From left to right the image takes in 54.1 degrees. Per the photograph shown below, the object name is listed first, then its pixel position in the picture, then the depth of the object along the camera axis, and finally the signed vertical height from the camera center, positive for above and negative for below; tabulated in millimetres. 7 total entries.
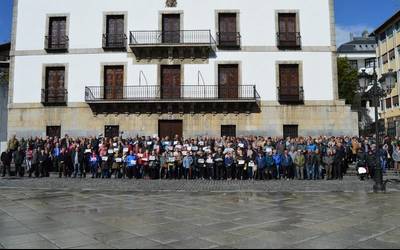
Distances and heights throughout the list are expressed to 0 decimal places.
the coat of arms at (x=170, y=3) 24094 +9216
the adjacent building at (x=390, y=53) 43812 +11749
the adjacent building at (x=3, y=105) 25767 +3245
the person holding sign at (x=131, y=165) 16766 -505
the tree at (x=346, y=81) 44438 +8233
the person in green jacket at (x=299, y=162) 16406 -386
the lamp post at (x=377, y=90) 12500 +2243
